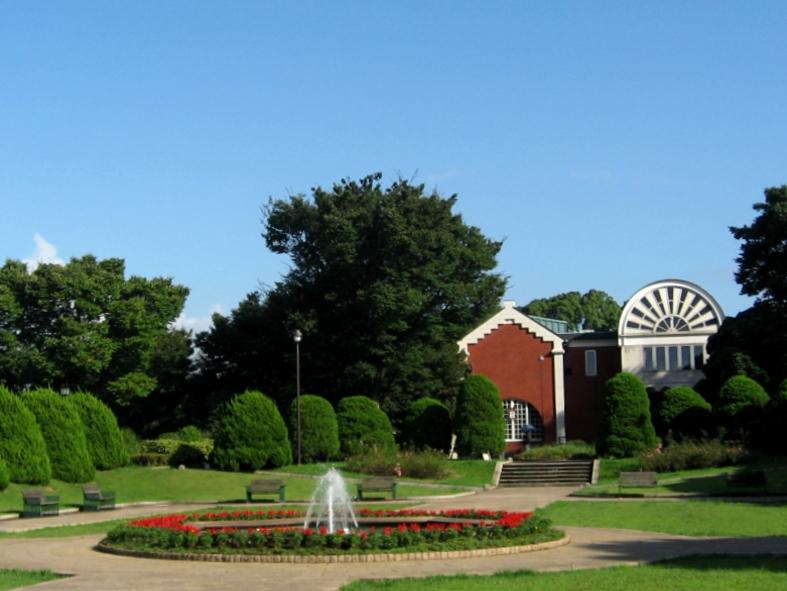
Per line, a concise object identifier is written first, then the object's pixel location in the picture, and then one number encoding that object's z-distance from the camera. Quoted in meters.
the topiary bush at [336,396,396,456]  47.12
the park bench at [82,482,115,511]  31.47
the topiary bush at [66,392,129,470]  40.31
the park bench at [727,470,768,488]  31.47
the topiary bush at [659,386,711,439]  45.00
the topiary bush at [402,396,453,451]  49.41
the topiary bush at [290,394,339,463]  46.03
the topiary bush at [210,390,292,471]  42.75
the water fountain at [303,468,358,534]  21.89
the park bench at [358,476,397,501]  33.50
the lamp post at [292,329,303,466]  45.31
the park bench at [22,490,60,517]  29.56
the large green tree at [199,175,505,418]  56.88
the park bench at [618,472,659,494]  32.50
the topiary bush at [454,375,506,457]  47.88
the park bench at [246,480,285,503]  33.12
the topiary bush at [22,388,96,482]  37.91
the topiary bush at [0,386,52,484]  35.44
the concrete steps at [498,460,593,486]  42.39
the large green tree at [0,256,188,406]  59.28
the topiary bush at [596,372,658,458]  44.09
